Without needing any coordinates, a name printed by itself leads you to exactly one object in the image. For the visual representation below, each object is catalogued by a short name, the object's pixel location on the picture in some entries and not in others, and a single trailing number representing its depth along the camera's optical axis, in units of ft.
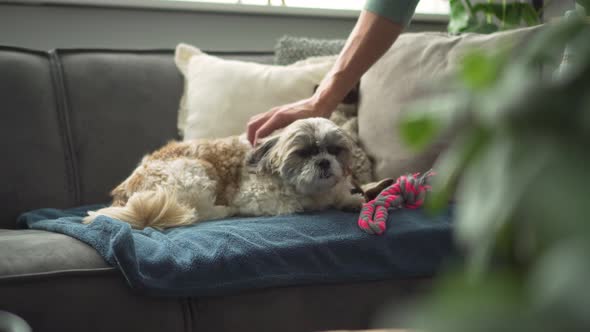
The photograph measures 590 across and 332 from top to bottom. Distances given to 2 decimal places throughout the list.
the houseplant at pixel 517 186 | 0.60
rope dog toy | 5.65
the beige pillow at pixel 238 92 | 7.66
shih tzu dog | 6.24
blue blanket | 4.60
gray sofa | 4.49
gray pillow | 8.57
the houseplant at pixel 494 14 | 10.13
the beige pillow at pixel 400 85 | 6.57
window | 10.87
